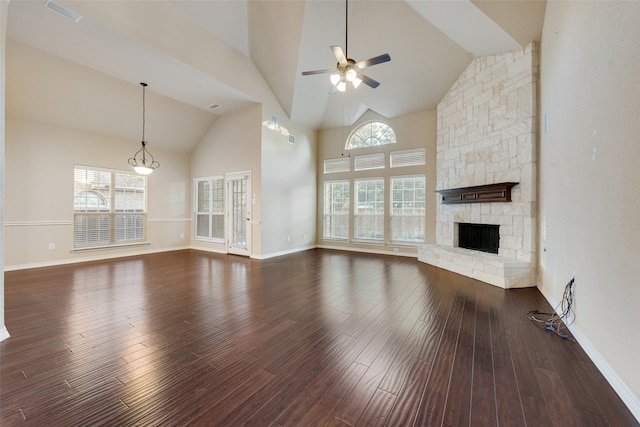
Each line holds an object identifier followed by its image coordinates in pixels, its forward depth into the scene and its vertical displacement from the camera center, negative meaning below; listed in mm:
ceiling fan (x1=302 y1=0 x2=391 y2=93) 3470 +2014
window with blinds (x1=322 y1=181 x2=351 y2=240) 7941 +46
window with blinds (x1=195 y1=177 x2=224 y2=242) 7527 +59
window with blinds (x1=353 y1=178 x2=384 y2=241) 7344 +46
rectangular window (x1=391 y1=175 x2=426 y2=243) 6727 +74
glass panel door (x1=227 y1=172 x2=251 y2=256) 6680 -53
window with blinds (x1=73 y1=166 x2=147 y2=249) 6059 +80
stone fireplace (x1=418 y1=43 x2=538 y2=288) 4309 +879
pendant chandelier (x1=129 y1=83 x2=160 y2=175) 6859 +1395
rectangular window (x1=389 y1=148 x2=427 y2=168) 6691 +1440
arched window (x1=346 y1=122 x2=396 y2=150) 7277 +2212
